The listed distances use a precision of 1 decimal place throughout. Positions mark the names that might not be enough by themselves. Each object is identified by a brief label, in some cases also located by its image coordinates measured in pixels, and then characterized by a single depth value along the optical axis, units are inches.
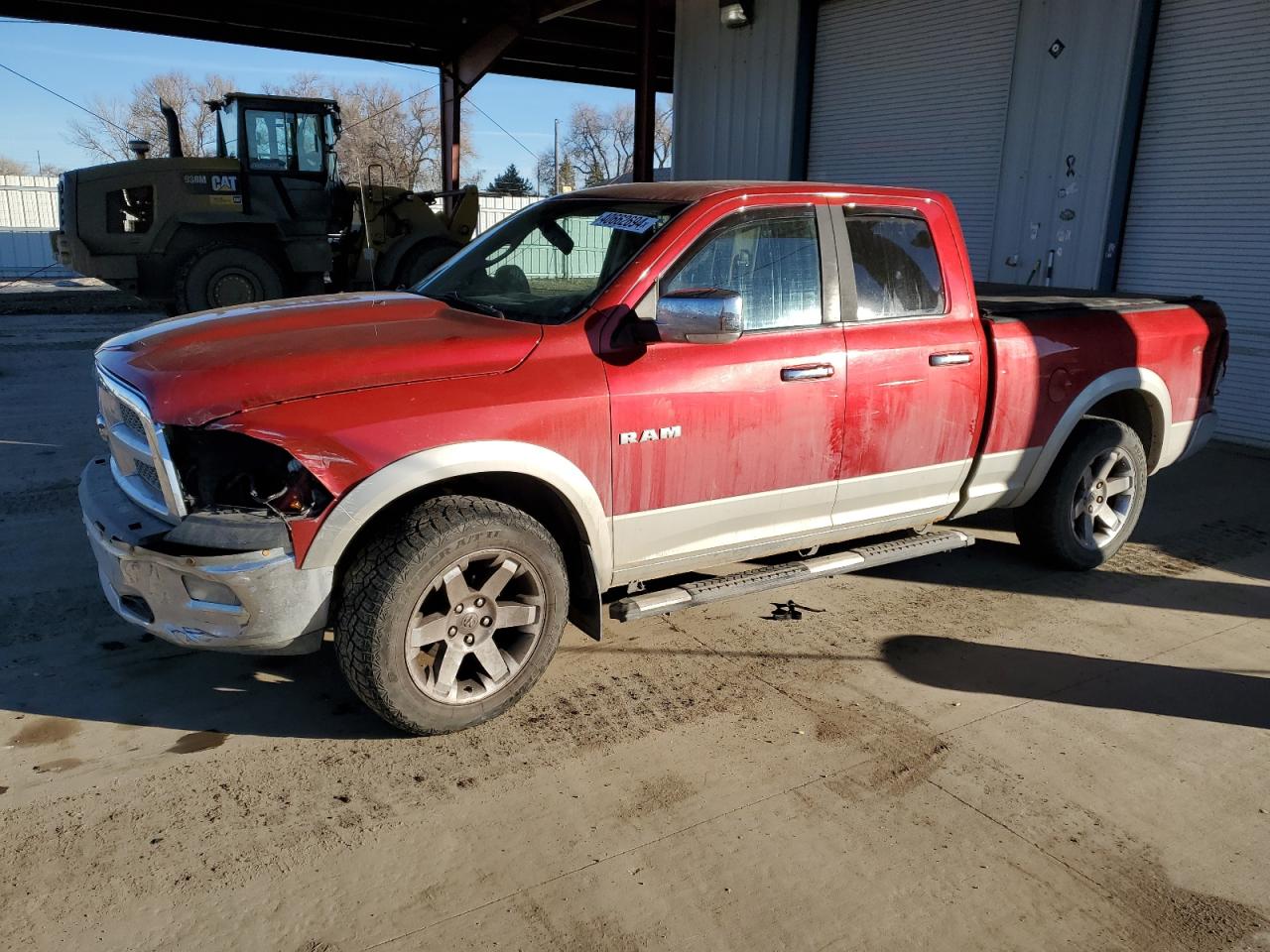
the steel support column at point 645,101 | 546.3
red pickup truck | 124.4
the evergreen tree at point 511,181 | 3063.5
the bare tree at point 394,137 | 2373.3
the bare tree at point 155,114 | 2160.4
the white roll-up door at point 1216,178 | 335.0
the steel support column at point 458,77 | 692.1
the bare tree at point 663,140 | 2596.7
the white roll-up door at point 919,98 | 422.0
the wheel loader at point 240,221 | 511.8
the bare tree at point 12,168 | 2890.5
